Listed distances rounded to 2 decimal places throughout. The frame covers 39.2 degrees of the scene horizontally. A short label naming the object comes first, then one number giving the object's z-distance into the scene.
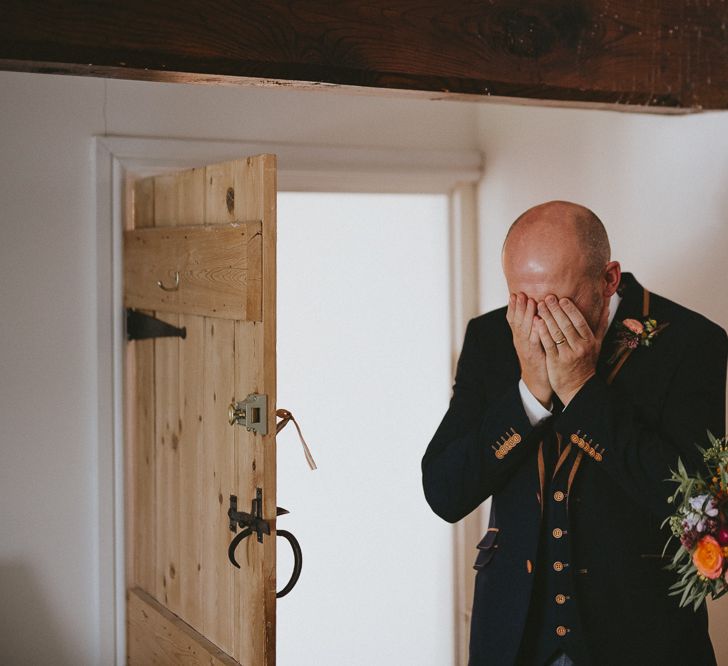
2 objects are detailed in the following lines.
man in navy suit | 1.90
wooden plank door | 2.20
